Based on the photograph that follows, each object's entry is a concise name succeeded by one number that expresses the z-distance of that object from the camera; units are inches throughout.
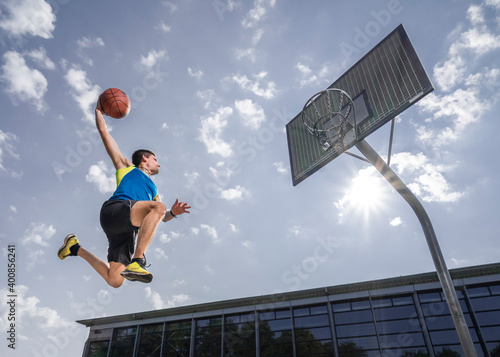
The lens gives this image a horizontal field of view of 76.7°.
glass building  649.6
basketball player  131.7
